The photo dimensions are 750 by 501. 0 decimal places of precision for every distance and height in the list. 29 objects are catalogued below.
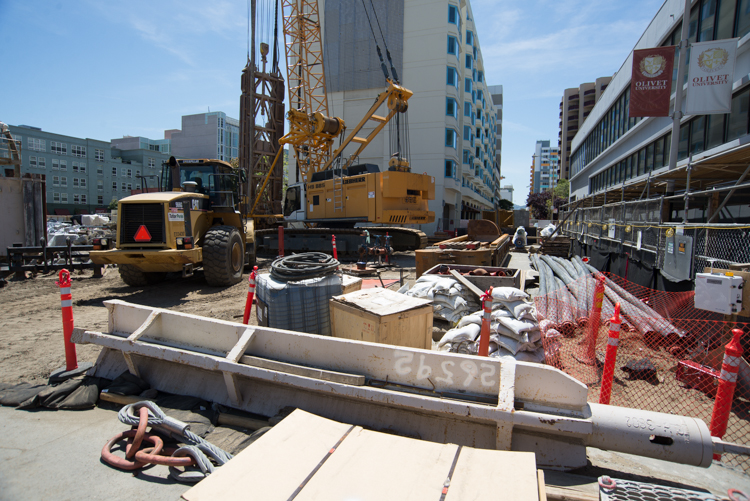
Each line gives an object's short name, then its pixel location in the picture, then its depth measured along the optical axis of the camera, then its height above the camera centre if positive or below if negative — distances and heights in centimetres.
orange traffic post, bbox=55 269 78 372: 420 -122
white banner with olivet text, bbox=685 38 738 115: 1008 +411
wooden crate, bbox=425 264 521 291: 671 -102
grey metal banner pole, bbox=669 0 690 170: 1162 +418
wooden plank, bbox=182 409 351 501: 199 -142
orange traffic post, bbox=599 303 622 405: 348 -122
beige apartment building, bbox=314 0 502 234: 2992 +1223
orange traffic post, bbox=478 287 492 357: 411 -116
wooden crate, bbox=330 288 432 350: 367 -99
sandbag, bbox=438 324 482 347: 477 -141
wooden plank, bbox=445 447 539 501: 194 -137
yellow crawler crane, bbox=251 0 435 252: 1500 +110
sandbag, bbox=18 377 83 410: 351 -171
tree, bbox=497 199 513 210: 7412 +386
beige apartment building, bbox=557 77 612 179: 8744 +2738
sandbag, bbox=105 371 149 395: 363 -164
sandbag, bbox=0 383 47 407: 357 -175
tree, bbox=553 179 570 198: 6700 +606
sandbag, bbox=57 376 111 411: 352 -173
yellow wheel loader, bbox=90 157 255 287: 788 -24
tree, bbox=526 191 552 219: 7012 +362
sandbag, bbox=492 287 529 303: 523 -98
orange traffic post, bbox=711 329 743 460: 293 -123
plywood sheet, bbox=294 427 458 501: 198 -141
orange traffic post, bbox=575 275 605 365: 472 -139
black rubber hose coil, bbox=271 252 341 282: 477 -61
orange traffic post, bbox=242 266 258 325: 523 -107
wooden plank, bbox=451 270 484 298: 634 -104
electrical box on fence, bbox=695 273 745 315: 400 -70
